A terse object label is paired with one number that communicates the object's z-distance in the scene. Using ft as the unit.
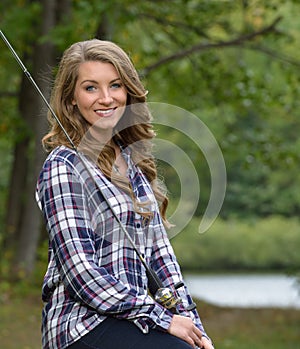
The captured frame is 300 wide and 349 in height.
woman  21.01
